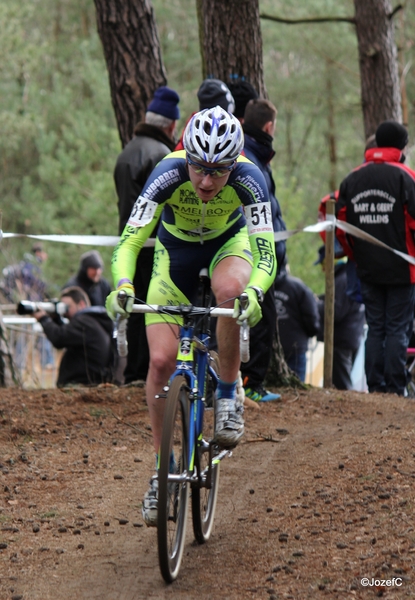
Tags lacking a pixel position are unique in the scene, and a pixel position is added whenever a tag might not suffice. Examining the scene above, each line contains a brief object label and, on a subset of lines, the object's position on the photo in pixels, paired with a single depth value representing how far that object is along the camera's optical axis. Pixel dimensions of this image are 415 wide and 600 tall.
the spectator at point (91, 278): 26.33
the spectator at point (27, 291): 25.82
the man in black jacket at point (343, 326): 20.72
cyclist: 9.34
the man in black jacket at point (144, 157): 15.84
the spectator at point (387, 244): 17.77
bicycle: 8.05
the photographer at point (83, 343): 18.59
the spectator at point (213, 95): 14.52
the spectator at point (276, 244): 15.09
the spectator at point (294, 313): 19.42
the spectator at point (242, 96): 16.50
